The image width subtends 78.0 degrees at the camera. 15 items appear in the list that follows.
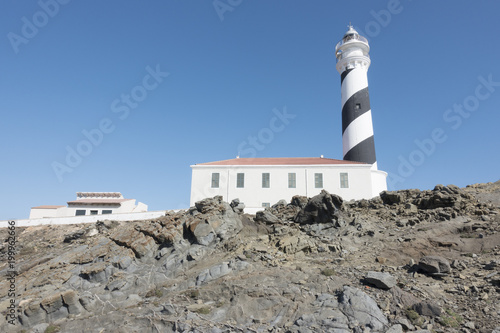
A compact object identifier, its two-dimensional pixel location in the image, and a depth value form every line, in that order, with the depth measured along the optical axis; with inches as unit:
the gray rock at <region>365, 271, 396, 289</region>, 404.3
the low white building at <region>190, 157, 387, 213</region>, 995.3
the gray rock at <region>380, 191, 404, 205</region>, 741.3
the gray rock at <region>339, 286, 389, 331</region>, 350.3
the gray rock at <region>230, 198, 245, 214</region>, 727.7
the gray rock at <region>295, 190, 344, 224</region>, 673.0
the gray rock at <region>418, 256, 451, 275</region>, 428.1
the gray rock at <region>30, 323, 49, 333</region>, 430.0
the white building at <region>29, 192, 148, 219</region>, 1098.1
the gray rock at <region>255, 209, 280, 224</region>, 692.1
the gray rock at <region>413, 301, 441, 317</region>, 351.7
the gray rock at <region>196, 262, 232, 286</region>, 488.4
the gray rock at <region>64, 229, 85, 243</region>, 774.5
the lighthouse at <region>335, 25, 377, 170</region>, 1105.4
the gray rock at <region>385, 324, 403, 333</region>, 331.6
